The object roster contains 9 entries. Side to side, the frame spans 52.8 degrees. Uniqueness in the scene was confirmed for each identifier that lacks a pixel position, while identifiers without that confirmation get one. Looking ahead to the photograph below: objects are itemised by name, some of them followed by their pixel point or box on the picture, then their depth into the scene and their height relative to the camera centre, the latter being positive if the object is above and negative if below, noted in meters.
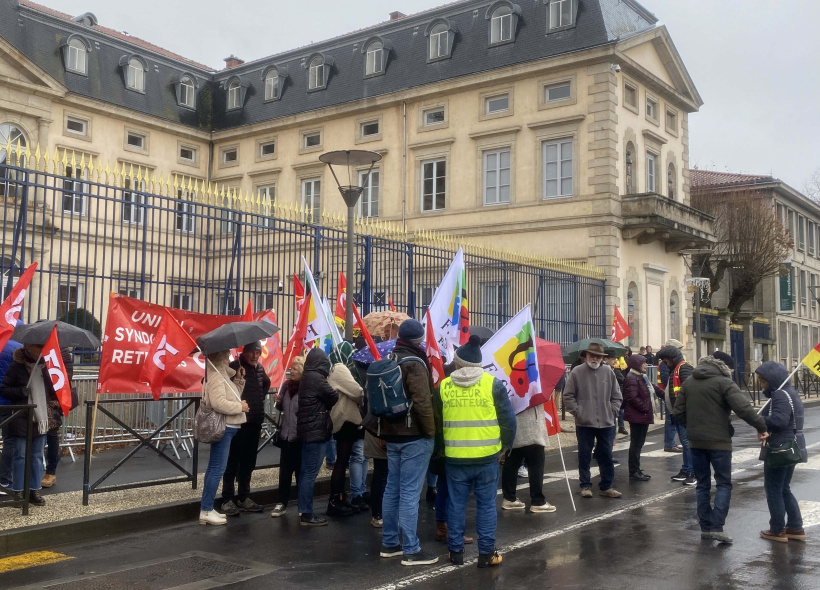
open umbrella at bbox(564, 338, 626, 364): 14.03 +0.07
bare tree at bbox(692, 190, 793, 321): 36.88 +5.07
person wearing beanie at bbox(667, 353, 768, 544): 7.30 -0.65
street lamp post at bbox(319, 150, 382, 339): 10.95 +2.32
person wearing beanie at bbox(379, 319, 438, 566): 6.60 -0.87
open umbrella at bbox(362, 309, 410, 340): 9.66 +0.37
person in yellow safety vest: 6.43 -0.70
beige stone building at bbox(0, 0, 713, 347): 25.33 +8.08
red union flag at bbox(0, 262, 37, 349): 7.83 +0.43
